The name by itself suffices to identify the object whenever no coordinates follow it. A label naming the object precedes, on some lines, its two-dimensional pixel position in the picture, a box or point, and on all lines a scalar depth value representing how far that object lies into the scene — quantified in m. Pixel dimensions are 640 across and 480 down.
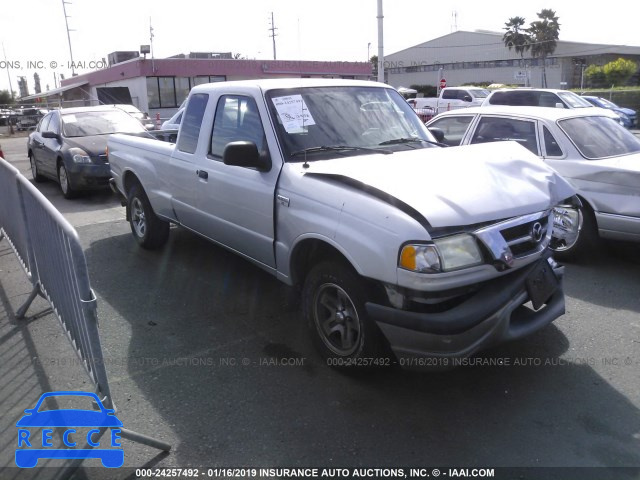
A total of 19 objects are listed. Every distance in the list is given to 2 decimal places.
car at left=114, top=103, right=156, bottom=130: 14.24
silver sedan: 5.52
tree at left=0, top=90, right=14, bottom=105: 67.52
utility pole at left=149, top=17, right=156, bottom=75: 33.08
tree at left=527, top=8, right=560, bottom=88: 60.56
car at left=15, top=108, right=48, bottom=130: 38.12
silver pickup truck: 3.13
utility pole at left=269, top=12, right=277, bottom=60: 64.19
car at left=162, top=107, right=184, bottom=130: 11.83
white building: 62.78
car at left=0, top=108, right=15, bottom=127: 39.66
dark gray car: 9.95
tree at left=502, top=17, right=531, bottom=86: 61.81
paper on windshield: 4.25
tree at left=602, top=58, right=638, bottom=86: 48.72
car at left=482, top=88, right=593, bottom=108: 17.39
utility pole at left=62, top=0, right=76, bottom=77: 51.97
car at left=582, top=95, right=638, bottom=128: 23.80
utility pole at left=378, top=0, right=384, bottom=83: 21.99
